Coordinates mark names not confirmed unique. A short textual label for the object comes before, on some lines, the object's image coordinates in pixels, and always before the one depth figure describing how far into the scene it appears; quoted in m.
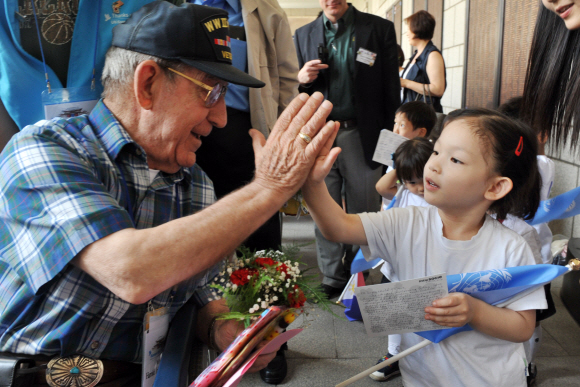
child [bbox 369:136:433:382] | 2.35
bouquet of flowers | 1.15
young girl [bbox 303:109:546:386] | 1.35
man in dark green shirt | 3.18
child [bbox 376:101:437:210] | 3.21
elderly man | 0.94
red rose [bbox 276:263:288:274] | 1.22
